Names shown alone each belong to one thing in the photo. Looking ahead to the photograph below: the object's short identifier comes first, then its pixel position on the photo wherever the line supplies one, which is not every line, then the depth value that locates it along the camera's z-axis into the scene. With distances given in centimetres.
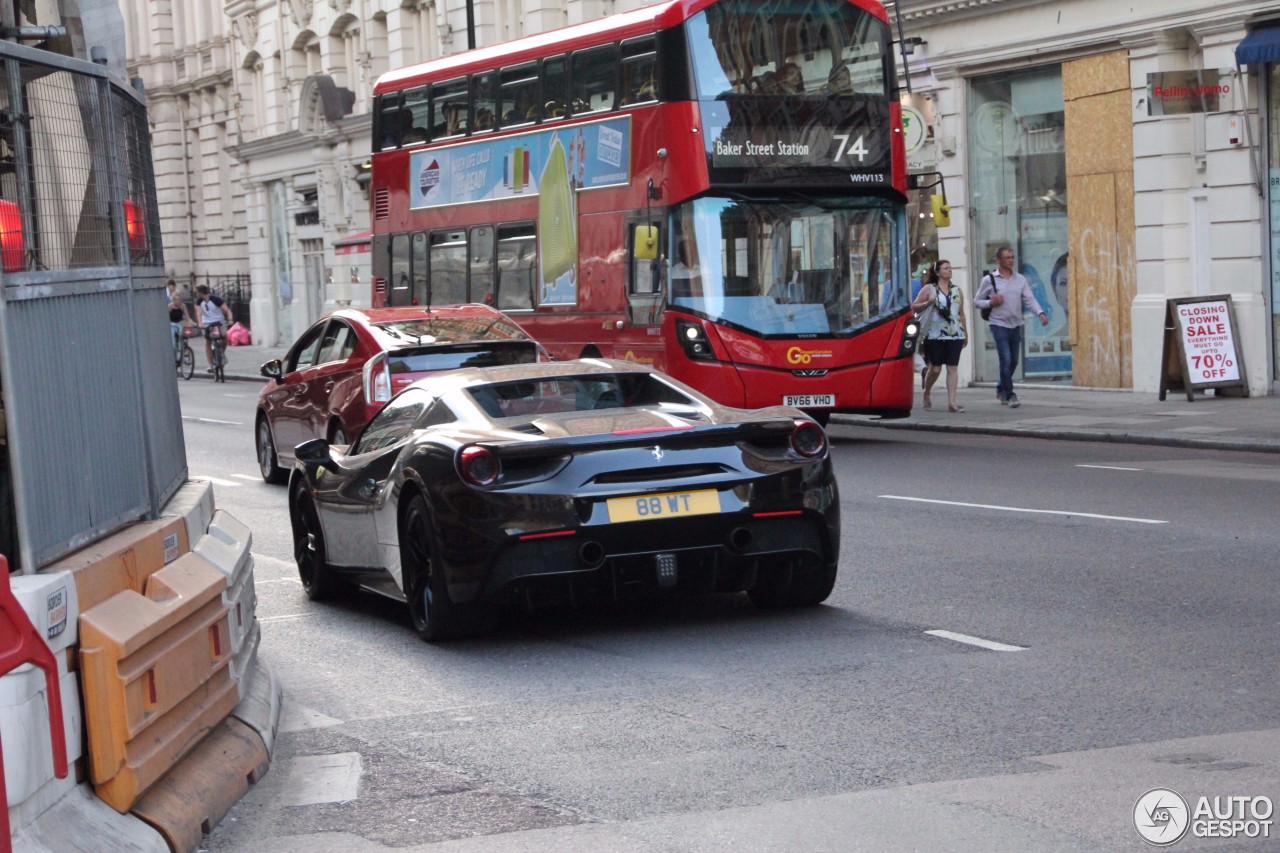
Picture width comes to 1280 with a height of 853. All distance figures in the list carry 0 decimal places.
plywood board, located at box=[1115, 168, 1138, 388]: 2391
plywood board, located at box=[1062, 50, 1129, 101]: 2402
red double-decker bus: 1869
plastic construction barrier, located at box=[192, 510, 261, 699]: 675
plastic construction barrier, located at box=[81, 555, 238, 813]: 521
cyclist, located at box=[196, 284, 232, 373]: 3925
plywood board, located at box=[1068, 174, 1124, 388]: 2428
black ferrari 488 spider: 831
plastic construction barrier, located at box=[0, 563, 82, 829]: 471
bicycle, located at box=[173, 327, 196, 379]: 4062
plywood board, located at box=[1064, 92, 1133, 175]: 2402
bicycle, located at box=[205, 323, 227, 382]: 3884
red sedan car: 1512
